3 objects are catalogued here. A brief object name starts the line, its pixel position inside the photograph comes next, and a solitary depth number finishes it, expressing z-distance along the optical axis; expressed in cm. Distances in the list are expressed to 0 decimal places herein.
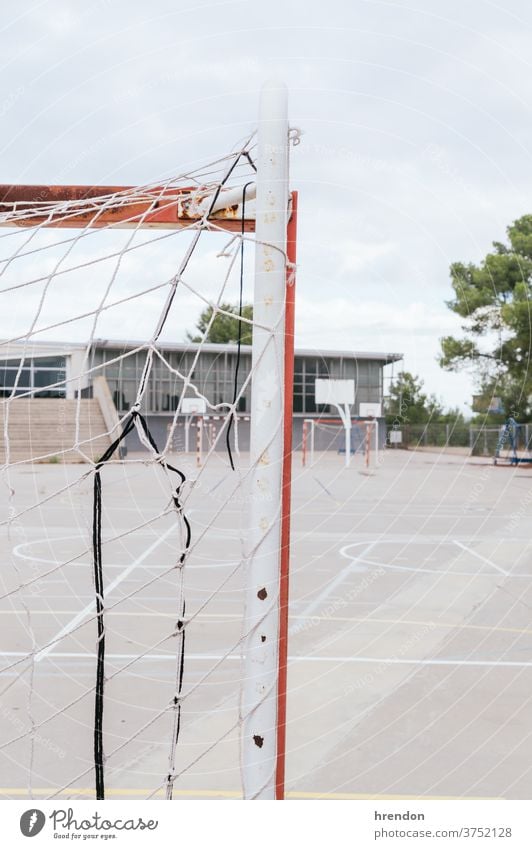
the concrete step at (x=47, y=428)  2175
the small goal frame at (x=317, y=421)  2812
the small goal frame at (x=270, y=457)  204
